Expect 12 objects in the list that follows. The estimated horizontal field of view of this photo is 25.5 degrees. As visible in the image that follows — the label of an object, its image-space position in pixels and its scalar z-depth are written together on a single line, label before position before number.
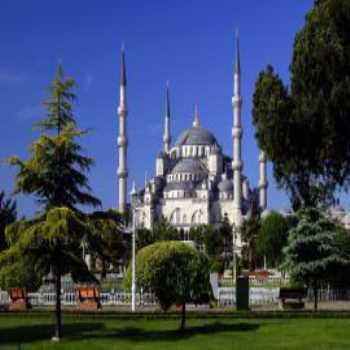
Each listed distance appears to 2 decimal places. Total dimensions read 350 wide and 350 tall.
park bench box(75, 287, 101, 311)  28.84
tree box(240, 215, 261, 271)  78.00
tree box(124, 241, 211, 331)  18.48
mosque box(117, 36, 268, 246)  116.06
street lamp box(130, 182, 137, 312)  18.95
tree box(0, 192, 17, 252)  50.16
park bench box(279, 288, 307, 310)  28.11
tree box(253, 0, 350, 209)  28.34
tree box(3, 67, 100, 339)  18.33
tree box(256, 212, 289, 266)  69.38
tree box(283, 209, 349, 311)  33.97
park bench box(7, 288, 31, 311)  28.98
